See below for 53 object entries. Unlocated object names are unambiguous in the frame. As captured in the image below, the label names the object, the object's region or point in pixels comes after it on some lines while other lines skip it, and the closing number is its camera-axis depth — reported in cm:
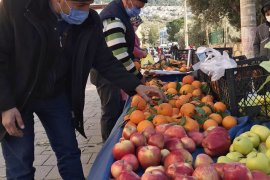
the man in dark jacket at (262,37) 376
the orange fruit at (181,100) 221
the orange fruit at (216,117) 186
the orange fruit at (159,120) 184
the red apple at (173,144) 149
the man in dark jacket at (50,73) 173
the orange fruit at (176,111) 210
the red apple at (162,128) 169
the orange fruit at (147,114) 197
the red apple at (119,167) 132
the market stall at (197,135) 125
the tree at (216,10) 1461
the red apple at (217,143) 148
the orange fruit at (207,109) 198
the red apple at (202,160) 131
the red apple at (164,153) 144
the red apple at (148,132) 160
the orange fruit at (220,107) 199
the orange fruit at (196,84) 263
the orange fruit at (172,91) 262
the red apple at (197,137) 161
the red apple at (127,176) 121
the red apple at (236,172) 112
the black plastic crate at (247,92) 192
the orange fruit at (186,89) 255
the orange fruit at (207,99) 227
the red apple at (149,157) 140
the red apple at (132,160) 140
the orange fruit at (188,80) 283
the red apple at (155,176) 118
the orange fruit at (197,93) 245
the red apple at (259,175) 114
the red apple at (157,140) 151
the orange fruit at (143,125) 180
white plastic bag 214
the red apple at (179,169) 120
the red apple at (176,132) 162
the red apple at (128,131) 167
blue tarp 143
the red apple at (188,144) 153
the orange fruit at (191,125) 173
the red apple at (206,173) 112
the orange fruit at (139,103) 216
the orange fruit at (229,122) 179
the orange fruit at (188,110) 200
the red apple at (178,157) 134
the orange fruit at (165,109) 203
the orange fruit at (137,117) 194
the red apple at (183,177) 111
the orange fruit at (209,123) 178
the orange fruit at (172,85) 274
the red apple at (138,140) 154
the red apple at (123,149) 149
